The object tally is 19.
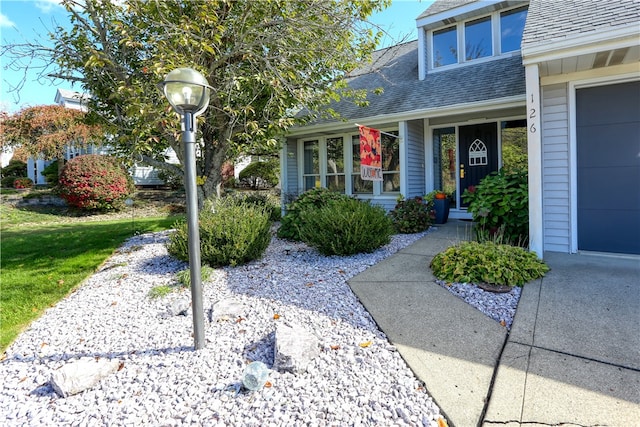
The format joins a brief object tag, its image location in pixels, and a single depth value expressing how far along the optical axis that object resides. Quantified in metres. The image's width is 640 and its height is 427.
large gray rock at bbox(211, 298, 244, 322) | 3.23
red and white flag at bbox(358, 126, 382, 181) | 6.73
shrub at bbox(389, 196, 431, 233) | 6.85
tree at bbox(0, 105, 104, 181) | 13.22
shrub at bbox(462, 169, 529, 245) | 5.21
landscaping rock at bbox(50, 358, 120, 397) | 2.31
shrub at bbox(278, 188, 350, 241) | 6.48
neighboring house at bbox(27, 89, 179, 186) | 15.90
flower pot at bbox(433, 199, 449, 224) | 7.50
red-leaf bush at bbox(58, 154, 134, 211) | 11.09
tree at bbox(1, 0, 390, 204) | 5.18
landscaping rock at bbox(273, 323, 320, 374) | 2.37
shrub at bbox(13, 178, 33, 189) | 15.16
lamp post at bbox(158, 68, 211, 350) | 2.56
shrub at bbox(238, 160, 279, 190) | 15.84
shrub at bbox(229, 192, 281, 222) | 8.90
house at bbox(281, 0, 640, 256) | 4.57
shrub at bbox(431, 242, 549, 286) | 3.77
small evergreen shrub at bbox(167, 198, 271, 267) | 4.71
